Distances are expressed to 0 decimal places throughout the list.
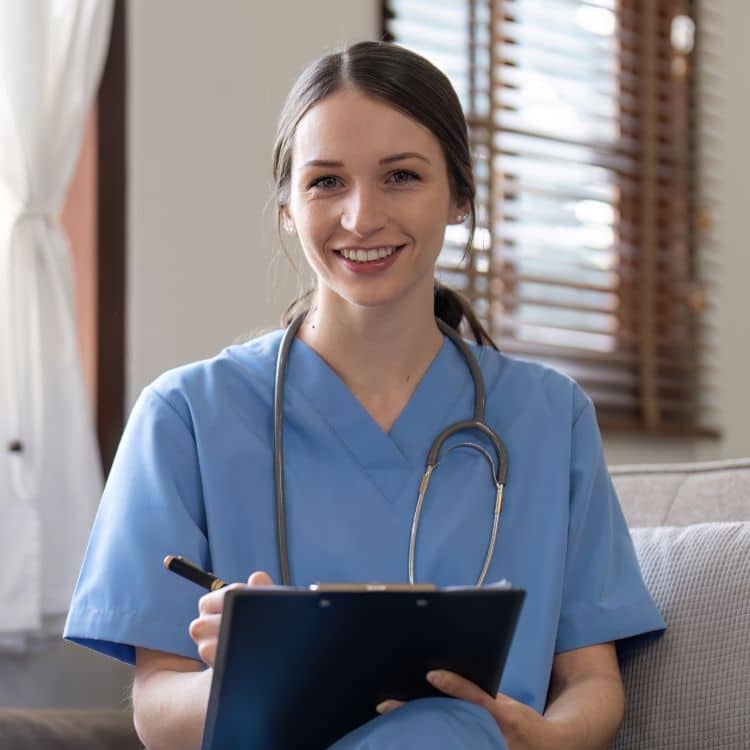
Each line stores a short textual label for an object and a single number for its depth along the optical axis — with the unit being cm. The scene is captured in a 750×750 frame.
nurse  155
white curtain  230
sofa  156
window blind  300
